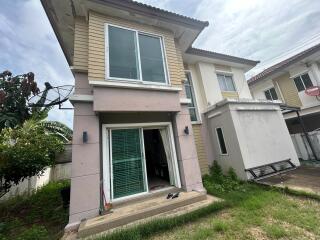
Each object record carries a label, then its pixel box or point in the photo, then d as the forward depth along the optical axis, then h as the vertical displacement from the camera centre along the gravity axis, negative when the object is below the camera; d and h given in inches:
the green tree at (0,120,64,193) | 207.3 +29.8
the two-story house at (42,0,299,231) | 178.5 +61.4
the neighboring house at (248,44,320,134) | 418.0 +173.7
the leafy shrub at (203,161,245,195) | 221.9 -48.3
